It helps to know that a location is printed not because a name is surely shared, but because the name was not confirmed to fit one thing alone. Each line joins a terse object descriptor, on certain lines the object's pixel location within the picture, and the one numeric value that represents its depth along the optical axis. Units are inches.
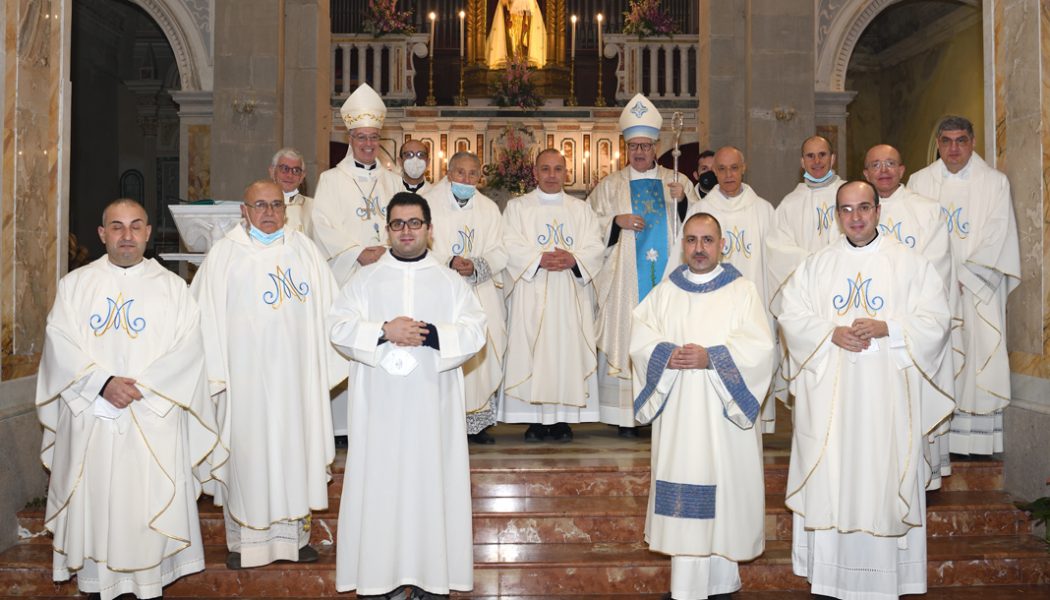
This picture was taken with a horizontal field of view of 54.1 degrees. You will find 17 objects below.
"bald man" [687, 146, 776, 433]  286.0
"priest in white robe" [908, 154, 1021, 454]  261.3
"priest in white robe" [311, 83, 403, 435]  273.7
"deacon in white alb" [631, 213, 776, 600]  200.2
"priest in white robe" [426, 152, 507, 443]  282.7
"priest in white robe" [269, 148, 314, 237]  269.0
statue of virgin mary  642.2
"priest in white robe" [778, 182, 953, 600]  205.2
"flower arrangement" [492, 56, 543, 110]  578.9
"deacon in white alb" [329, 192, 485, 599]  196.1
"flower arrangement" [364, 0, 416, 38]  574.6
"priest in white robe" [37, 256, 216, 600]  199.6
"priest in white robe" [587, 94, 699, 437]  295.3
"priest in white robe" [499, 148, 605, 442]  289.6
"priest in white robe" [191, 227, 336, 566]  217.2
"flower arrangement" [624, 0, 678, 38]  570.3
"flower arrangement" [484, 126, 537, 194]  529.7
